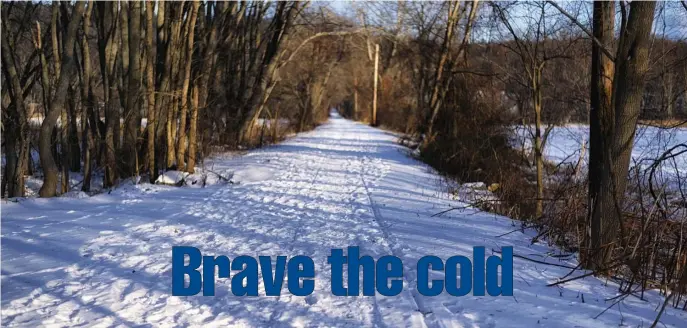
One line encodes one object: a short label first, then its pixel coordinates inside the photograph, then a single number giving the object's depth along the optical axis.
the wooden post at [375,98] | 45.27
